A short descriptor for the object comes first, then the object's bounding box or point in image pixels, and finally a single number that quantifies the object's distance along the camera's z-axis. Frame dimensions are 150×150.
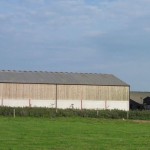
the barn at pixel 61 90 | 69.75
